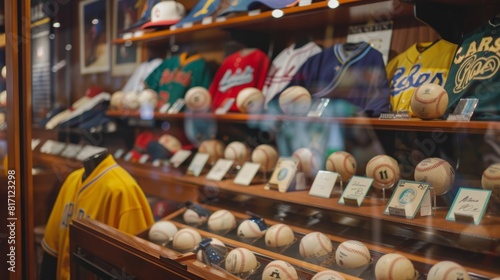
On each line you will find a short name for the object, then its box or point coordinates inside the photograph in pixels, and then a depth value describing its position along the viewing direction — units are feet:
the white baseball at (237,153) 8.32
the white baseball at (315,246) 5.74
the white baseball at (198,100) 9.05
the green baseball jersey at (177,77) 9.82
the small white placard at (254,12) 7.66
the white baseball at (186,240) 6.58
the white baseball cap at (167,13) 8.72
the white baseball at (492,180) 5.13
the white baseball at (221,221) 7.04
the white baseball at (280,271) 5.30
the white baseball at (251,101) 8.13
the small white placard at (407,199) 5.48
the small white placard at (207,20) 8.45
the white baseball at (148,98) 10.10
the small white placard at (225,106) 8.69
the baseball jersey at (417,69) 6.26
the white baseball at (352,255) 5.32
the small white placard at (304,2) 6.93
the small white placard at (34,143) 6.45
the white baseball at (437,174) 5.57
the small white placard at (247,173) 7.73
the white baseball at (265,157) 7.88
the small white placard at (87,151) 7.94
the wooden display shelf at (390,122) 5.29
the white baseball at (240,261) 5.69
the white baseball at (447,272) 4.53
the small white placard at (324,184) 6.60
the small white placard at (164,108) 9.74
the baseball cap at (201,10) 8.45
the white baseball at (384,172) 6.08
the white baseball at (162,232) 6.84
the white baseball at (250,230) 6.60
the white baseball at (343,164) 6.63
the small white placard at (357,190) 6.08
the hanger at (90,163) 7.63
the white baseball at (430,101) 5.62
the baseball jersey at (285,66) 8.02
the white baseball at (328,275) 4.98
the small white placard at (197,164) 8.58
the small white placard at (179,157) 9.11
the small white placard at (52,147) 7.44
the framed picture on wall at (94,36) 8.39
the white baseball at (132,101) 10.29
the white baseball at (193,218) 7.36
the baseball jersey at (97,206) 7.17
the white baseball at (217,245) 5.90
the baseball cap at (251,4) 7.26
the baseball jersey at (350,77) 6.73
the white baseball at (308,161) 7.12
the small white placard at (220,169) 8.15
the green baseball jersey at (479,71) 5.34
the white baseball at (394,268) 4.88
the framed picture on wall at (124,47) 8.95
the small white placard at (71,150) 8.07
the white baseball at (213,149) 8.82
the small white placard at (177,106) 9.48
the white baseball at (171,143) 9.60
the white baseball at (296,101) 7.29
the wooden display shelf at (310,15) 6.66
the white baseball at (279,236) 6.21
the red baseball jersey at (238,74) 8.66
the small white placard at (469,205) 5.01
